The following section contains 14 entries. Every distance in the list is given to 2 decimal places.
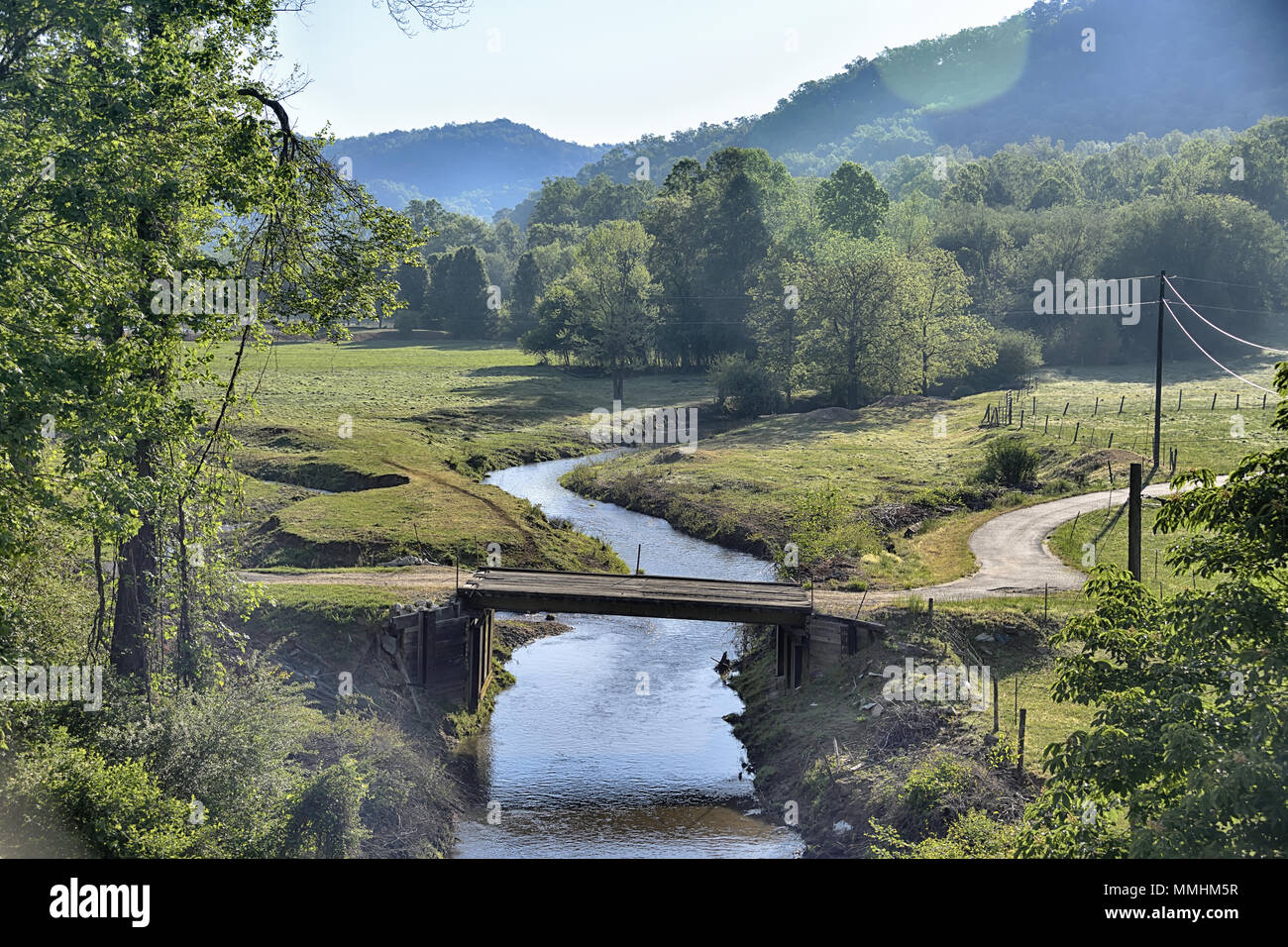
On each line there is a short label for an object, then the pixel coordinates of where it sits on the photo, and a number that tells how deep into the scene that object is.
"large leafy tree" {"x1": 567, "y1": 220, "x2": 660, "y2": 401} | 100.94
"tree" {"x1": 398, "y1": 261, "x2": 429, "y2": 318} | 161.50
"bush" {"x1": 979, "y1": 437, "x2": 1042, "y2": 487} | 56.78
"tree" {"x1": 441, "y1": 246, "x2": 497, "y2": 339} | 158.00
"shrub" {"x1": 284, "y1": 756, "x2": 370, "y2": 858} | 20.55
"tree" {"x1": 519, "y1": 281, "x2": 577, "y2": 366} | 113.38
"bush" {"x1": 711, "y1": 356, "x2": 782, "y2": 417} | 89.81
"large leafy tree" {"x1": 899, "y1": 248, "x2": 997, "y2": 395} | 88.31
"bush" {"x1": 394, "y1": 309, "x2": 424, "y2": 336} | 160.62
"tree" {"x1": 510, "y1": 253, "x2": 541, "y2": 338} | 151.12
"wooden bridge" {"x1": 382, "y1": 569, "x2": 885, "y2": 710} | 30.59
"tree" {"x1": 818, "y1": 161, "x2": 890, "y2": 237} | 119.69
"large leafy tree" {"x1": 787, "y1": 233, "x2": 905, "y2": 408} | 86.19
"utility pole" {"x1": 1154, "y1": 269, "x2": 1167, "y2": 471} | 48.97
